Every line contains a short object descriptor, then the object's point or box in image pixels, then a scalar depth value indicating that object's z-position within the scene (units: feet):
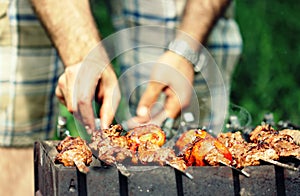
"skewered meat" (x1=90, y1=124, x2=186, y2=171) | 7.79
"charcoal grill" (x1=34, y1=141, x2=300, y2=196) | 7.43
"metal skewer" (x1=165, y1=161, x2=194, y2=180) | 7.38
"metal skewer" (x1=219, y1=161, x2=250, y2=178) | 7.48
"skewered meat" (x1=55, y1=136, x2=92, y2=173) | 7.47
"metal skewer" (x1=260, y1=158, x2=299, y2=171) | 7.48
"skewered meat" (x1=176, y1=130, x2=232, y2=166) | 7.75
